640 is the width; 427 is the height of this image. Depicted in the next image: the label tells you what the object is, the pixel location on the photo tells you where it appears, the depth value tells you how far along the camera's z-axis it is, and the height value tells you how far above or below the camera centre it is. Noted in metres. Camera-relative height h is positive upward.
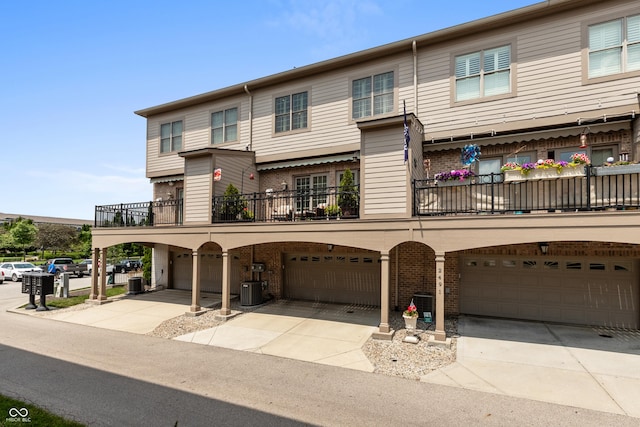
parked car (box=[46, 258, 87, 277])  27.89 -3.94
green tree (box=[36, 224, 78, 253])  45.28 -2.45
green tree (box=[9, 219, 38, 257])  43.81 -1.98
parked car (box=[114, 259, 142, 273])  28.83 -4.30
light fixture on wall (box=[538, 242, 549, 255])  10.52 -0.80
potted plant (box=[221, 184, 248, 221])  13.04 +0.57
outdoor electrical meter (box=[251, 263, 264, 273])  14.95 -2.09
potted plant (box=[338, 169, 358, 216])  10.99 +0.62
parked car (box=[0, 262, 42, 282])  25.48 -3.88
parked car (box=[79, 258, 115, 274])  28.99 -4.11
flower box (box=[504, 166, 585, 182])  8.00 +1.16
